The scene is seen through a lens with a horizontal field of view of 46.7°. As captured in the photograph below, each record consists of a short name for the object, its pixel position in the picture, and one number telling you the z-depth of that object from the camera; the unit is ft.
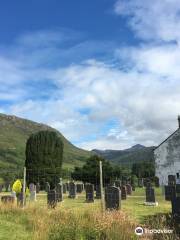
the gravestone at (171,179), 63.56
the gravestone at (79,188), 72.79
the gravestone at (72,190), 61.70
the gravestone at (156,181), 92.70
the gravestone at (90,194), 52.03
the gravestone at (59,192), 54.30
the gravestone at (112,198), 37.31
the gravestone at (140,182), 97.04
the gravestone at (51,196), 46.34
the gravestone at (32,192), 58.48
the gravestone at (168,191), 44.74
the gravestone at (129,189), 65.07
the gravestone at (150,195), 46.58
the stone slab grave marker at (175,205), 28.03
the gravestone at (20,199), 43.55
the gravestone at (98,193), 56.58
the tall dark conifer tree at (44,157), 88.17
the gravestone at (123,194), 54.39
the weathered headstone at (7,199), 43.49
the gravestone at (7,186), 92.94
